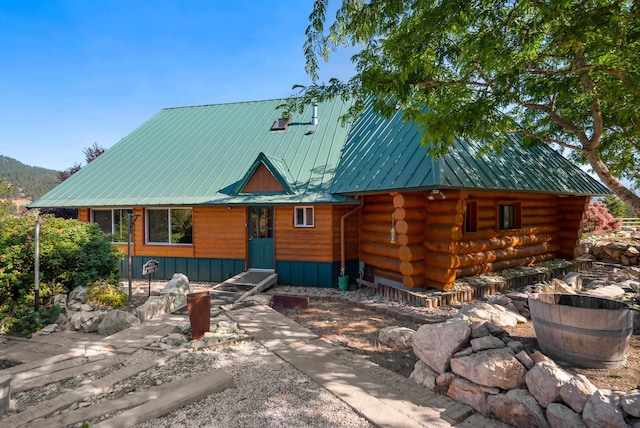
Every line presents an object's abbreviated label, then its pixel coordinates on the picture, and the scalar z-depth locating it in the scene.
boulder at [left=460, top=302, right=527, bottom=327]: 6.06
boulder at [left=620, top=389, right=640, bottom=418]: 3.25
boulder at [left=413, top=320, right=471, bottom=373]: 4.54
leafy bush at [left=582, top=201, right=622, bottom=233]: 22.75
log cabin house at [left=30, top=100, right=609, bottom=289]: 9.39
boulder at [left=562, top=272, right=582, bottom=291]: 8.75
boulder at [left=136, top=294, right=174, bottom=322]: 7.57
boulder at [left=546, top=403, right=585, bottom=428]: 3.44
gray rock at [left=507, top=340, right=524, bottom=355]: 4.50
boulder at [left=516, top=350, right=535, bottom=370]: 4.07
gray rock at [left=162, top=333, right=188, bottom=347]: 6.17
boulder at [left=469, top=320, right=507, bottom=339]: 4.72
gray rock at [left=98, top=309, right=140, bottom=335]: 6.89
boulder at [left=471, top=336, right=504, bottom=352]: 4.41
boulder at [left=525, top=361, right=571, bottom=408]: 3.68
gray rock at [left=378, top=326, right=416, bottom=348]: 6.03
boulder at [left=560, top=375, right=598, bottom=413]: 3.51
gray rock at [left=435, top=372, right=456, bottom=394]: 4.39
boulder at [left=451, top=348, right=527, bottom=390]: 3.97
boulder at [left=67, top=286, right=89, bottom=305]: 7.96
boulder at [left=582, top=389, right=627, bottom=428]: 3.25
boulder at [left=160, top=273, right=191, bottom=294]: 9.23
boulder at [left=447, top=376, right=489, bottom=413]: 4.04
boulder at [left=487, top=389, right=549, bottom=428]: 3.65
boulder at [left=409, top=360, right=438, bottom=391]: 4.57
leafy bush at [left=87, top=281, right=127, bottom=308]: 7.99
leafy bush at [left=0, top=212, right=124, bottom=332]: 7.16
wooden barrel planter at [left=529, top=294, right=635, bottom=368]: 4.29
